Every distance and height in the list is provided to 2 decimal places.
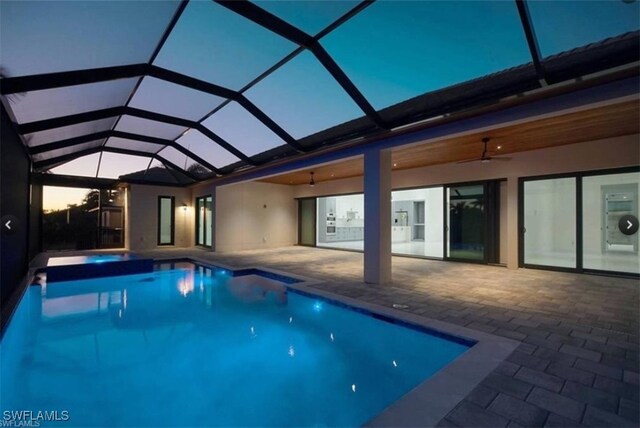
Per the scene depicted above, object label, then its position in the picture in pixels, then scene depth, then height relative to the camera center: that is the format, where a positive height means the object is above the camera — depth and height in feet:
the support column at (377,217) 17.40 +0.12
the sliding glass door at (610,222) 19.93 -0.13
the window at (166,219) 39.55 -0.10
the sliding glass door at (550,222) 21.62 -0.18
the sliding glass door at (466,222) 25.66 -0.23
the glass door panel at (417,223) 37.88 -0.66
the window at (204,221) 38.27 -0.34
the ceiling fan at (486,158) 19.03 +4.97
